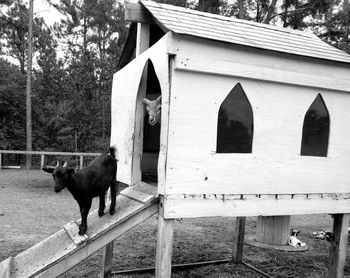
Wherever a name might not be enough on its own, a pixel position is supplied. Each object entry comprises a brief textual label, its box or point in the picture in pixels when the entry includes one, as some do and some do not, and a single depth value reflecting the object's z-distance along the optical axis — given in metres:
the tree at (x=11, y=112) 20.09
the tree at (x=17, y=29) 20.33
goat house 3.57
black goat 3.13
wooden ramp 3.40
